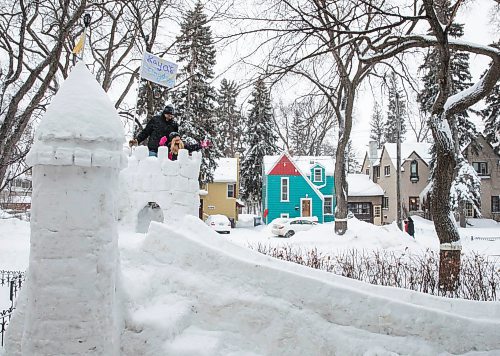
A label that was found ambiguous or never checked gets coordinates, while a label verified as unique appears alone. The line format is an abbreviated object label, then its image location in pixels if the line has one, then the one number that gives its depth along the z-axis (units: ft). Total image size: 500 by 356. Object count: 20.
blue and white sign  35.70
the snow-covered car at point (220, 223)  90.89
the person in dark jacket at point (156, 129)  30.81
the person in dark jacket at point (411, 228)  66.59
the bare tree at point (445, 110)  25.68
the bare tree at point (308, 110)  50.67
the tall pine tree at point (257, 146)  121.60
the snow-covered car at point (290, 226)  85.71
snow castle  12.28
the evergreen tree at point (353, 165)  200.85
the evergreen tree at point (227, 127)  135.54
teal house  114.52
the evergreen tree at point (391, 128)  167.75
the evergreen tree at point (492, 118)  96.29
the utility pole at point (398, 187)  71.59
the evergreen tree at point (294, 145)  136.54
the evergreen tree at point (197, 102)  85.25
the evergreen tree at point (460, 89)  85.96
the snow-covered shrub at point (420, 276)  24.19
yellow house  117.60
